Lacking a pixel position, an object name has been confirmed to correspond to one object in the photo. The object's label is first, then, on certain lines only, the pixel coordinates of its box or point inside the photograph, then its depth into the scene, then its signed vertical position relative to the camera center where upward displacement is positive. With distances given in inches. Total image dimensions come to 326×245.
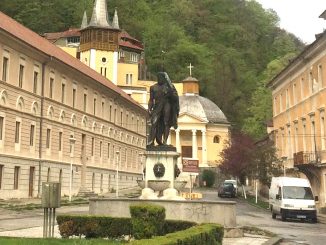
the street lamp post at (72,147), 1720.1 +158.2
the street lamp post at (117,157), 2170.9 +157.3
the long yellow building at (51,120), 1354.6 +240.7
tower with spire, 3120.1 +891.5
